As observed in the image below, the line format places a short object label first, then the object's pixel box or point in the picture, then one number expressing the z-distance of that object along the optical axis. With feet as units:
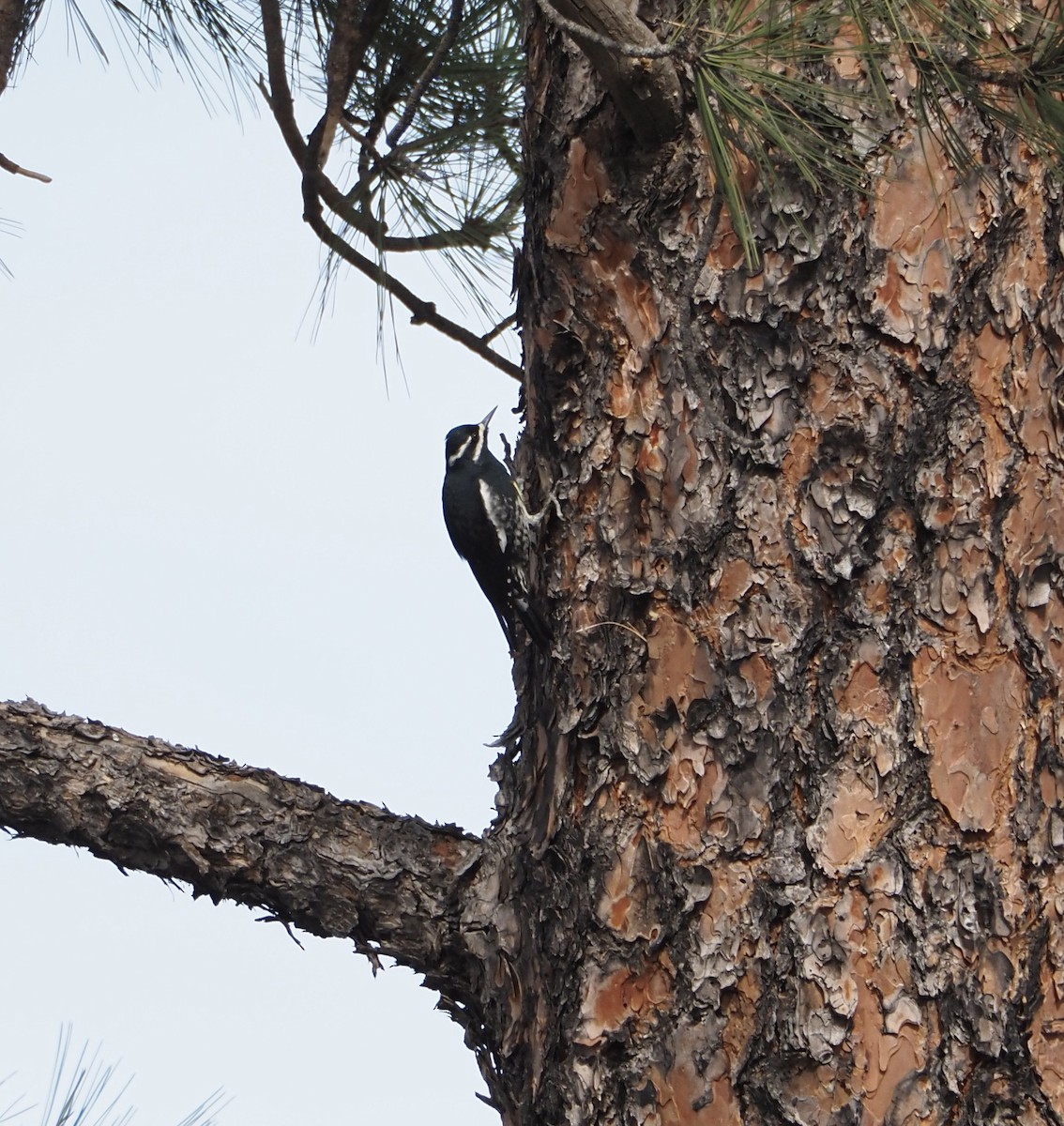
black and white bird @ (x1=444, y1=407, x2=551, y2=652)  70.61
